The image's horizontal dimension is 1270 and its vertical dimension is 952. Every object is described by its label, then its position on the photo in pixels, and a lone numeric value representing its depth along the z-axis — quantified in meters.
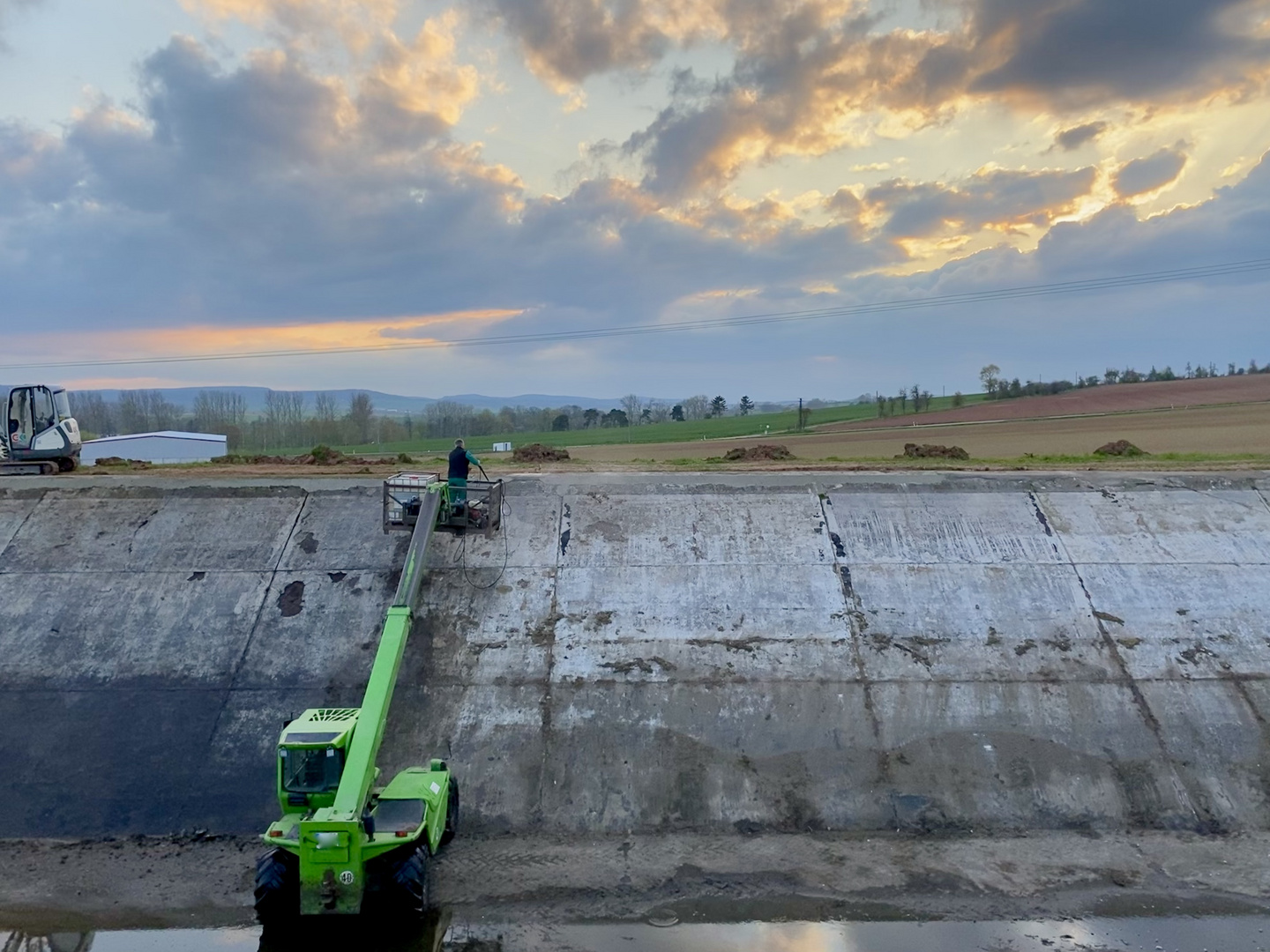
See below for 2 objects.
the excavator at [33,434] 24.86
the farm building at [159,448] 43.34
